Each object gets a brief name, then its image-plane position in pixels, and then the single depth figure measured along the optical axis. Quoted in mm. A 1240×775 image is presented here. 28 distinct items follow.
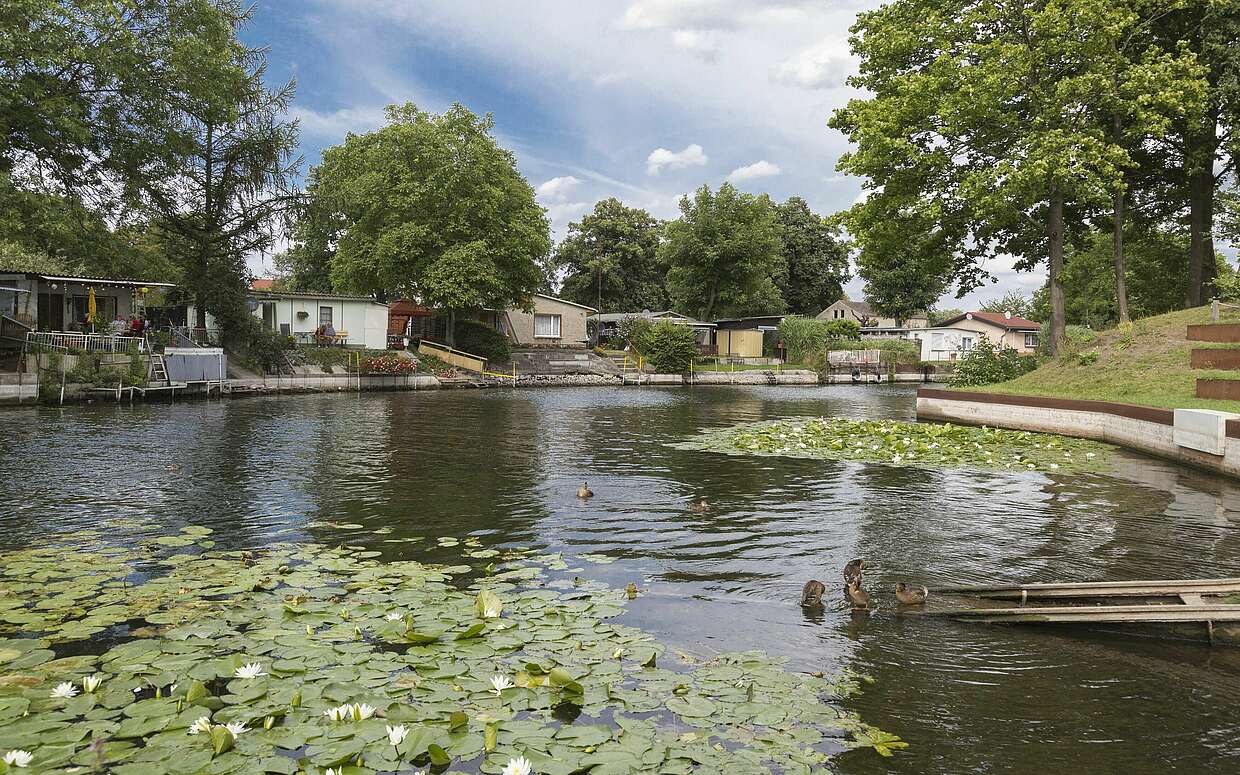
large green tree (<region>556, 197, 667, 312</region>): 83625
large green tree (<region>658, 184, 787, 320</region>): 71938
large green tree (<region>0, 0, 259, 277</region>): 25047
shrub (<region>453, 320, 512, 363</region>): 56438
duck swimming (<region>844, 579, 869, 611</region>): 8031
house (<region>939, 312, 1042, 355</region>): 73938
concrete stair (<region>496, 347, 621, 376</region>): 55469
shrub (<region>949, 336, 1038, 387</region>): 31969
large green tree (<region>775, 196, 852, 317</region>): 89562
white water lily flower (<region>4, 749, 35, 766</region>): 4155
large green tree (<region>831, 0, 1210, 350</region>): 26875
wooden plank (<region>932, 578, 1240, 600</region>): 7288
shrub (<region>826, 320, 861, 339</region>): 68250
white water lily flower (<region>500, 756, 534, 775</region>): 4176
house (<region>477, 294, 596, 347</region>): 68062
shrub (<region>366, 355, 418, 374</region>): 43094
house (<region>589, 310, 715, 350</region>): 68062
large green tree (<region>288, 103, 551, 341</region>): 50656
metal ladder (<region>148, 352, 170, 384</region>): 33319
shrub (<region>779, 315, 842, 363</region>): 65500
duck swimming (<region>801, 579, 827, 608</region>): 8165
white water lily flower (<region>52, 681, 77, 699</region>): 5141
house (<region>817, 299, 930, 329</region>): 86625
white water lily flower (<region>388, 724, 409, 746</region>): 4523
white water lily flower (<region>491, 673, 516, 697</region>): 5531
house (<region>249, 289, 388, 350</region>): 47406
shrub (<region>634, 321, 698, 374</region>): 57812
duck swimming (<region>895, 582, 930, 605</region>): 8000
